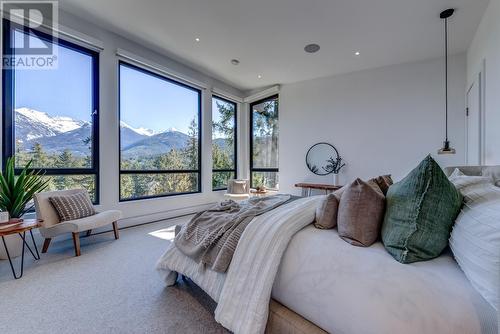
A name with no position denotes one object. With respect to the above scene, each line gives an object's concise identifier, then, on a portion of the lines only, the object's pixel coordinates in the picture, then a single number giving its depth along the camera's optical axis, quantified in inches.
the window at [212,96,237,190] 219.6
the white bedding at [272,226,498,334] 30.8
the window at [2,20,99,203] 110.1
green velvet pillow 39.8
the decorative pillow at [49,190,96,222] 104.7
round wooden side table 78.7
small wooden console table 173.9
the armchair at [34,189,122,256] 99.6
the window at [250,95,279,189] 226.4
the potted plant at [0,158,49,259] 93.2
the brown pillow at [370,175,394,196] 56.7
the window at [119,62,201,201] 154.2
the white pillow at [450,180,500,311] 29.9
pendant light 104.1
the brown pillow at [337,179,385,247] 47.3
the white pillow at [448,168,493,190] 48.3
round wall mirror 187.9
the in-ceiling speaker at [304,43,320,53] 141.0
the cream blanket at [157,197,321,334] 46.9
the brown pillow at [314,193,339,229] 56.9
